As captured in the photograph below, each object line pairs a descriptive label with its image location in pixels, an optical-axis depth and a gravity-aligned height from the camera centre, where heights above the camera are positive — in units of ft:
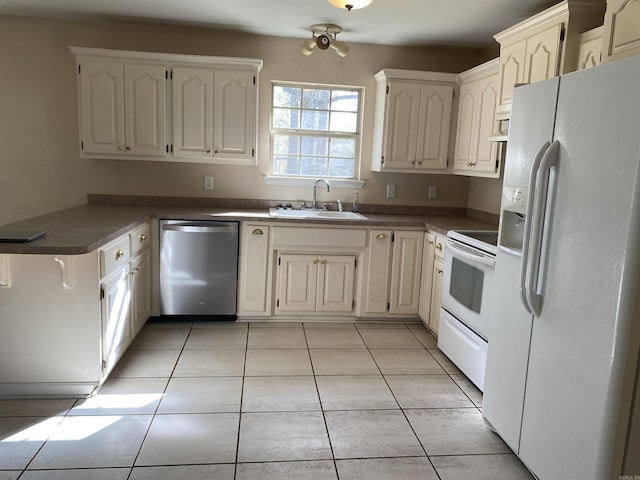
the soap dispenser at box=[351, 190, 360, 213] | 14.14 -0.74
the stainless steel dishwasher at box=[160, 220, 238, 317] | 11.87 -2.41
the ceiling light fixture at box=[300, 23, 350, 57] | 11.87 +3.46
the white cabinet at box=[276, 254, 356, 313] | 12.48 -2.80
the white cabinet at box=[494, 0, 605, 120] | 8.20 +2.75
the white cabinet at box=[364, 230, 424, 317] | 12.57 -2.43
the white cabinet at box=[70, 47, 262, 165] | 12.03 +1.66
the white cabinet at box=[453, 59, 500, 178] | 11.23 +1.57
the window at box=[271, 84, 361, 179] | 13.89 +1.39
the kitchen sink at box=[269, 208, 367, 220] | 12.48 -1.03
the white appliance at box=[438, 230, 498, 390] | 8.83 -2.32
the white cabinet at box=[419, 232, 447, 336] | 11.57 -2.45
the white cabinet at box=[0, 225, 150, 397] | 7.82 -2.69
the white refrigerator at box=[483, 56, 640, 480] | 4.93 -1.08
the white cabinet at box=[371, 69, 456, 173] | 12.97 +1.73
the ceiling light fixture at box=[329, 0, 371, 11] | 8.83 +3.31
